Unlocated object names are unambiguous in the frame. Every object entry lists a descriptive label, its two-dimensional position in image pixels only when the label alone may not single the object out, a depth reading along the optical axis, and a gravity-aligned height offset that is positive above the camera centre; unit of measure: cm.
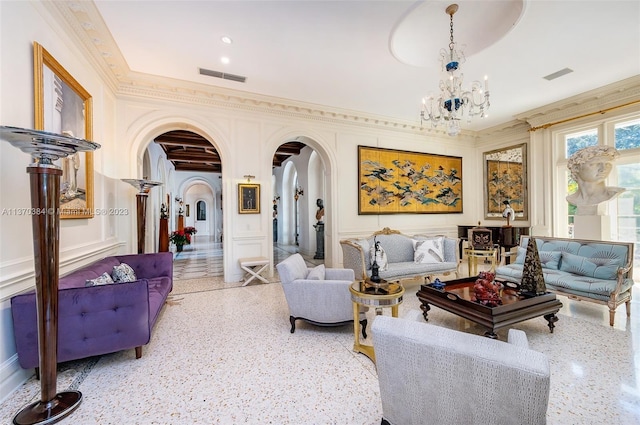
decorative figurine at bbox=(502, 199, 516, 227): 628 -6
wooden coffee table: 253 -97
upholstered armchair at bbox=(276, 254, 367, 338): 294 -95
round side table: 254 -81
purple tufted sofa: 212 -88
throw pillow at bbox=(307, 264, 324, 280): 325 -75
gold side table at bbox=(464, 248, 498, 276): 518 -83
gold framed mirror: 690 +79
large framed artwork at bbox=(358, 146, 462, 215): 657 +77
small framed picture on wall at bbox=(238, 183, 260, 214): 540 +31
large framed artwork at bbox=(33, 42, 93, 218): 249 +106
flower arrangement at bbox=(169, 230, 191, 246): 892 -78
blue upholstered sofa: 320 -83
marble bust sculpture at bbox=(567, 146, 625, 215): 430 +56
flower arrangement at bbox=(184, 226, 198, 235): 1006 -62
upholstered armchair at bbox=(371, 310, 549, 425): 105 -72
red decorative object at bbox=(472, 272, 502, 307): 266 -82
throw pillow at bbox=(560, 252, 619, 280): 348 -77
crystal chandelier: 319 +152
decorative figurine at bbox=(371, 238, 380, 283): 286 -67
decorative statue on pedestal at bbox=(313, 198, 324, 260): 808 -64
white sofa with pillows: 434 -77
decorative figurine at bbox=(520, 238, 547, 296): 298 -72
